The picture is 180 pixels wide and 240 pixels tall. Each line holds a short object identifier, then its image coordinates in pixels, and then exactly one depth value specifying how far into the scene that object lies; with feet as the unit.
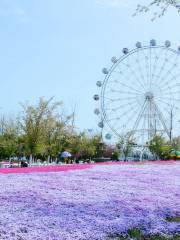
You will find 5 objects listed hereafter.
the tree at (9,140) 97.14
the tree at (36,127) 77.56
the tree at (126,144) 123.14
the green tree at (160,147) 114.12
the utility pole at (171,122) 101.96
